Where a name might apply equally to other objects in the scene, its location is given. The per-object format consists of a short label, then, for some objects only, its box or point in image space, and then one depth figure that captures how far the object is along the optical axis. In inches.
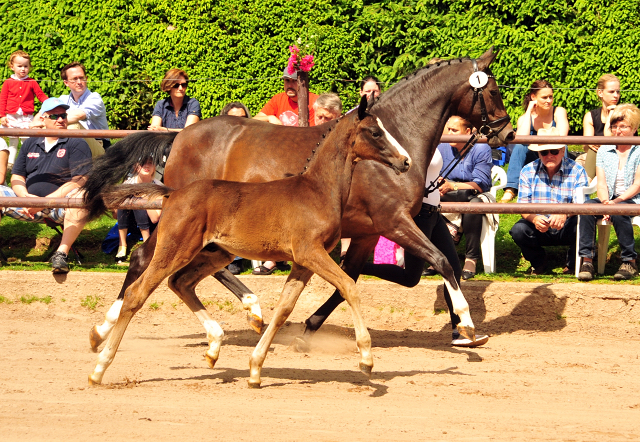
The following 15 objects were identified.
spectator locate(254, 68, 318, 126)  690.8
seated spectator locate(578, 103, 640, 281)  627.5
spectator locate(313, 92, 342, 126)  616.4
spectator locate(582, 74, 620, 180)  701.9
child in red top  778.2
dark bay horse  512.4
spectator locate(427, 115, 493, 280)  650.2
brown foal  422.3
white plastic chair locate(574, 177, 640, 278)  645.3
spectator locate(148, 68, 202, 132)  692.7
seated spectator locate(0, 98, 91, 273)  657.6
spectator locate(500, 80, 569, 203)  694.5
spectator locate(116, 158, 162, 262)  668.7
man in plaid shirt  641.6
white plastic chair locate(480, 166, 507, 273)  655.1
